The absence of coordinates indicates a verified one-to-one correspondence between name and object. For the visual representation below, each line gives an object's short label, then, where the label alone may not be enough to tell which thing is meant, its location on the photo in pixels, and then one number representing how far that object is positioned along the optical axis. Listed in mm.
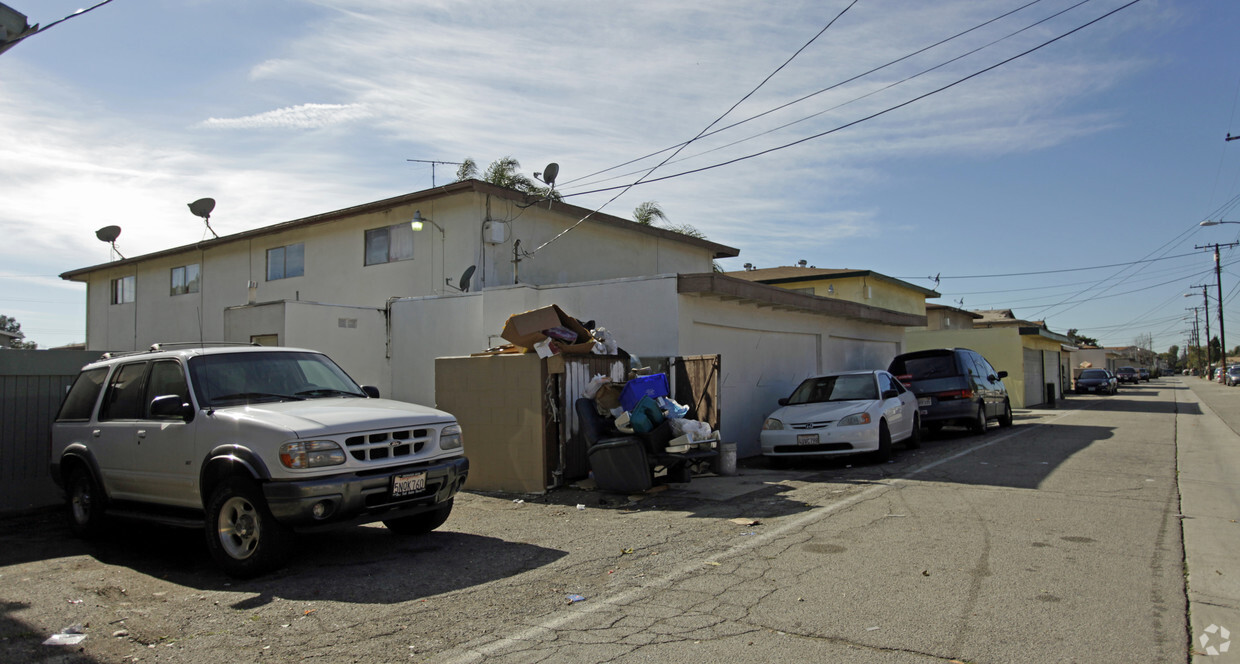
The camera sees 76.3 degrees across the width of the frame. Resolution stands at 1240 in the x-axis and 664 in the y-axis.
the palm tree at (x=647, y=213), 26531
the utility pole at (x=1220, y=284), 54234
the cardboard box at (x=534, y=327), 10203
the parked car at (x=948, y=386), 15727
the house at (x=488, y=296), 13359
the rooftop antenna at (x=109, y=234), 26156
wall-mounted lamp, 16469
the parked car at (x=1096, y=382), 40500
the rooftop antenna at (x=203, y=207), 20438
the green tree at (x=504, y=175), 22938
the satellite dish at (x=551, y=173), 16047
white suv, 6047
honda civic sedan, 11820
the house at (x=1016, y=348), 28688
